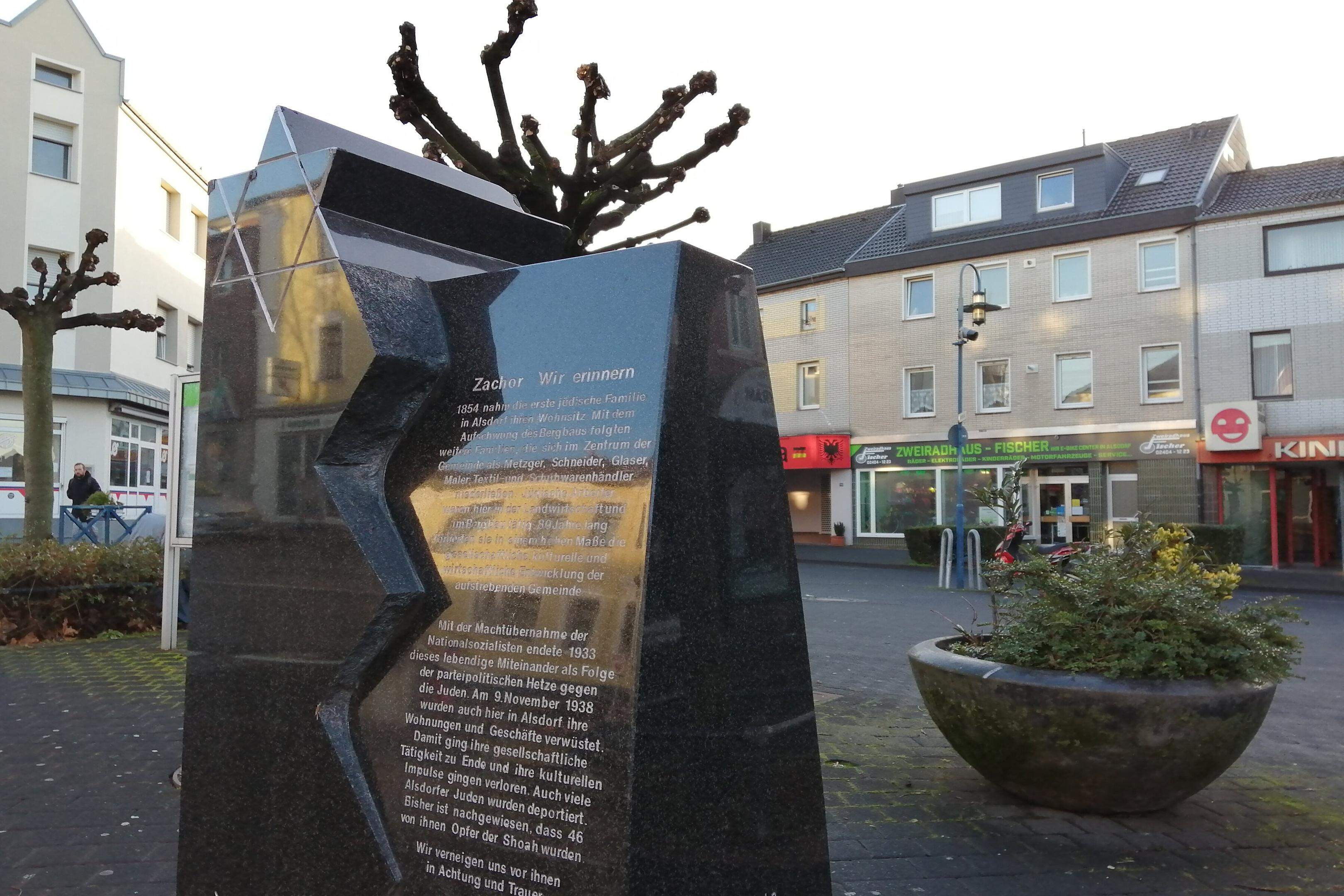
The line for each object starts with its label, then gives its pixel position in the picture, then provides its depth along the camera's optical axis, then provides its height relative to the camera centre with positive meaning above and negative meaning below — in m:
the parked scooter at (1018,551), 5.46 -0.67
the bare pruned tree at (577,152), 6.70 +2.31
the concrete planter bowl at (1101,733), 4.31 -1.02
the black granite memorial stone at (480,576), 2.73 -0.25
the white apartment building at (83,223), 26.06 +7.08
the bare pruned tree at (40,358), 11.50 +1.48
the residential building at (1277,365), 23.97 +3.04
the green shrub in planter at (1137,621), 4.46 -0.58
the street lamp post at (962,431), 19.03 +1.22
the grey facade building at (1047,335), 26.22 +4.31
